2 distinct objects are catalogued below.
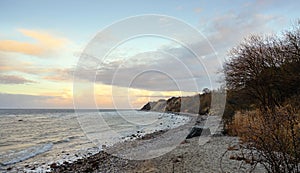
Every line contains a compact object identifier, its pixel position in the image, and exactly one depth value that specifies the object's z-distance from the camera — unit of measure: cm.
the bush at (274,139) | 451
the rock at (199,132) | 2084
